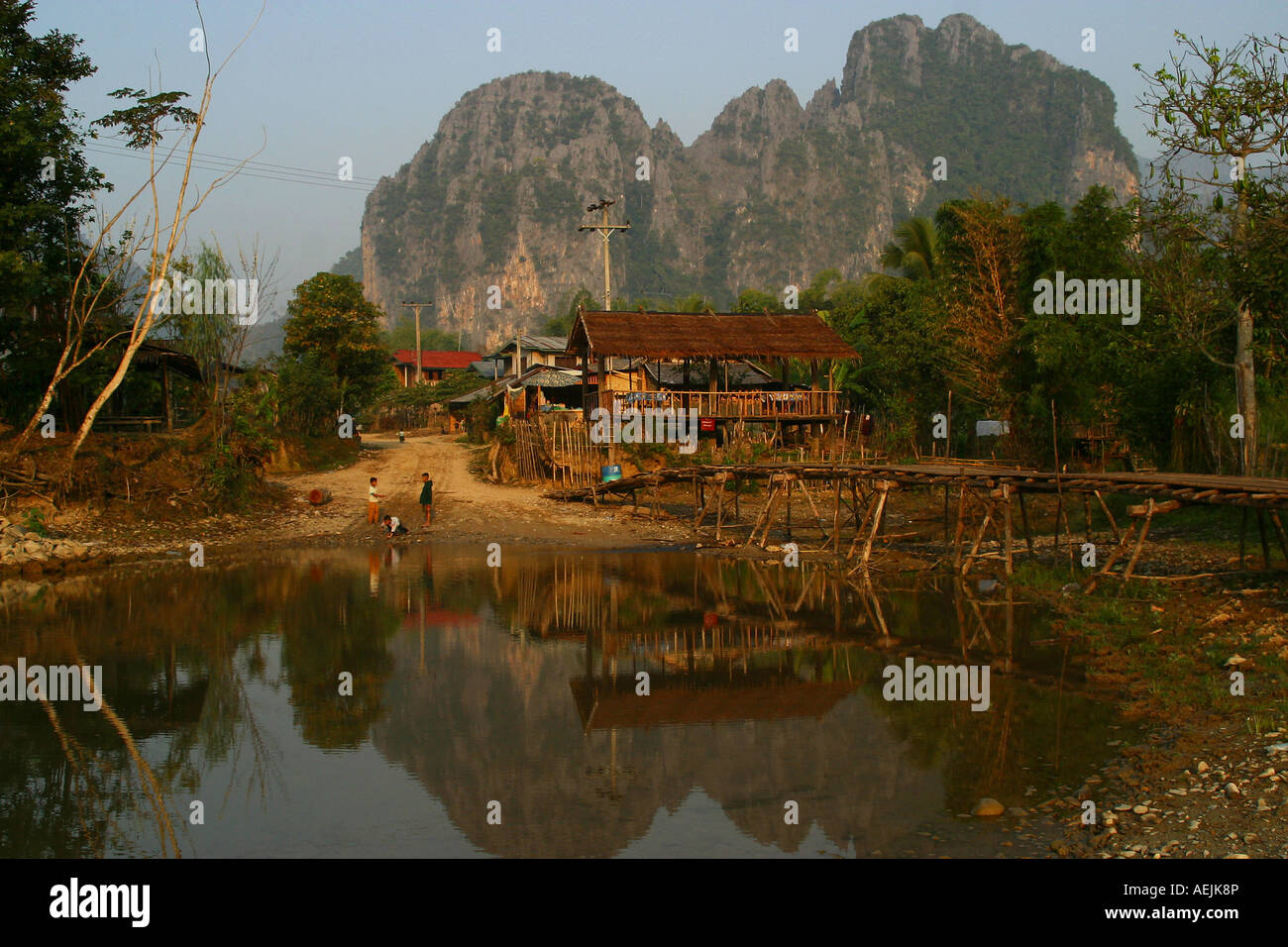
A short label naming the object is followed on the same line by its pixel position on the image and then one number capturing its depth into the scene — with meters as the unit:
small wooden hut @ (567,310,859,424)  29.64
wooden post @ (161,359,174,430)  29.70
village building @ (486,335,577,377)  55.71
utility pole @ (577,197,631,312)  34.84
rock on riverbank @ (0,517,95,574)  19.92
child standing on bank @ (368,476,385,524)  25.55
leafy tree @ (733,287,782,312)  66.25
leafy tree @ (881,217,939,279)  40.66
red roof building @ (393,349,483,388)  74.56
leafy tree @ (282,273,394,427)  41.31
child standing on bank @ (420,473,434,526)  25.34
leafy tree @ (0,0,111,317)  22.55
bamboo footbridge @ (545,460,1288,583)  13.48
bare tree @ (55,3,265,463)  25.34
